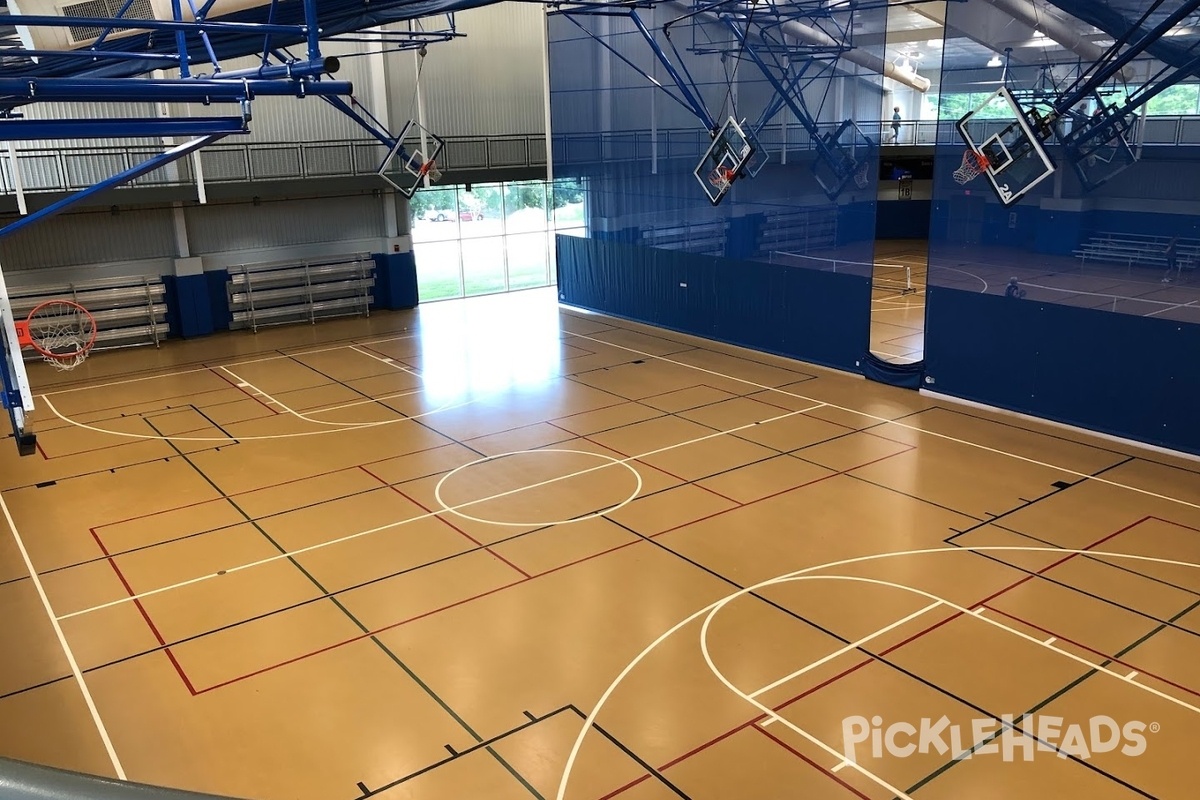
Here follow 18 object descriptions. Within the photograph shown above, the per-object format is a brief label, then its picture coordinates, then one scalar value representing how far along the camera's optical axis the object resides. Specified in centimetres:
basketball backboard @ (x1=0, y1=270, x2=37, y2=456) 1102
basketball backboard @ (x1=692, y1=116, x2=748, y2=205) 1967
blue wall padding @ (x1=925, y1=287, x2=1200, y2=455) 1350
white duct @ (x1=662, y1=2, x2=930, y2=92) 1741
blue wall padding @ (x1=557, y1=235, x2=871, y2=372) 1839
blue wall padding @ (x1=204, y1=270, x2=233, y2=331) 2370
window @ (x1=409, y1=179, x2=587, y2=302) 2581
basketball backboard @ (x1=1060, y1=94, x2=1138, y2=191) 1380
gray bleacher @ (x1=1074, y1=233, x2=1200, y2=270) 1311
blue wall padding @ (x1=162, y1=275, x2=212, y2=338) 2306
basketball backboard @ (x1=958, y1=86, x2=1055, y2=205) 1465
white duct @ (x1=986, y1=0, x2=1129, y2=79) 1400
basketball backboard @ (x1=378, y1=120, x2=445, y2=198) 2081
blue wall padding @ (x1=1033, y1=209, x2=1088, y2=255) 1425
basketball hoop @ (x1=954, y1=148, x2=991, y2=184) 1535
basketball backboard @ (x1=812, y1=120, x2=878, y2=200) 1753
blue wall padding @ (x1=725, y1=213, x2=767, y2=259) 1994
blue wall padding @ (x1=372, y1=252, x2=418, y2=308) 2612
